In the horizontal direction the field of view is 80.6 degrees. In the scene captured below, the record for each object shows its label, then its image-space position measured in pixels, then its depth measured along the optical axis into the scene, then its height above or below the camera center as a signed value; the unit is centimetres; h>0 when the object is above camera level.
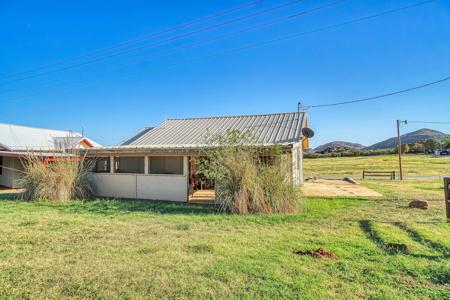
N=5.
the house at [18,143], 1767 +166
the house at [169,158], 1251 +18
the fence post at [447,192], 726 -99
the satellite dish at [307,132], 1609 +161
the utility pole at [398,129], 2464 +260
